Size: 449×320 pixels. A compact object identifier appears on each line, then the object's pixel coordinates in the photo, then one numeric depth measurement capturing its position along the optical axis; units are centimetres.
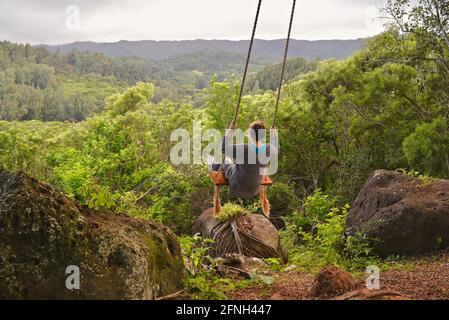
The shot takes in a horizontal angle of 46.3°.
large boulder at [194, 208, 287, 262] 1114
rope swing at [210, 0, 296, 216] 535
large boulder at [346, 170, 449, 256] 848
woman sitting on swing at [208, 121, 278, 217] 603
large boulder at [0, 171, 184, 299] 371
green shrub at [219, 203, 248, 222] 1170
